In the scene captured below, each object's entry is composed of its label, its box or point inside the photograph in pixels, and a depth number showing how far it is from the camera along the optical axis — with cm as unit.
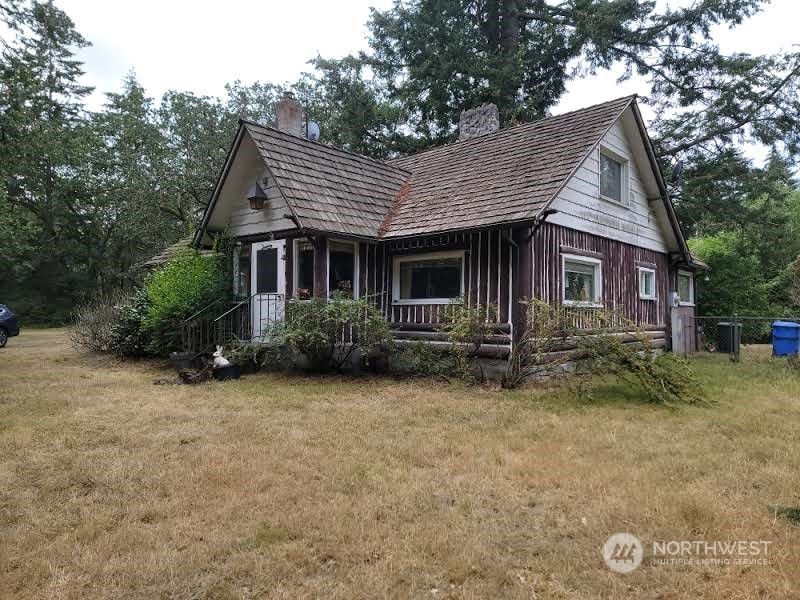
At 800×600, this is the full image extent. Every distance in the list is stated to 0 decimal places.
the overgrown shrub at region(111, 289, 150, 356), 1245
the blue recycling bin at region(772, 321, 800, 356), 1252
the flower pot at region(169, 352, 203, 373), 997
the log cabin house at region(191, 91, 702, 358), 925
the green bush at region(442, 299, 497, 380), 857
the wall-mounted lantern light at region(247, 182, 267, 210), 1076
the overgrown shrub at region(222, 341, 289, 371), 988
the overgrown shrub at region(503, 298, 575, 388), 816
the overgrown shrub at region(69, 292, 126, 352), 1320
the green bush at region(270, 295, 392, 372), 884
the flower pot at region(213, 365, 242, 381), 940
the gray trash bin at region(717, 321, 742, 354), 1295
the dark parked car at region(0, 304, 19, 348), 1585
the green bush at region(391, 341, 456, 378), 919
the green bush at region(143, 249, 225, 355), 1098
